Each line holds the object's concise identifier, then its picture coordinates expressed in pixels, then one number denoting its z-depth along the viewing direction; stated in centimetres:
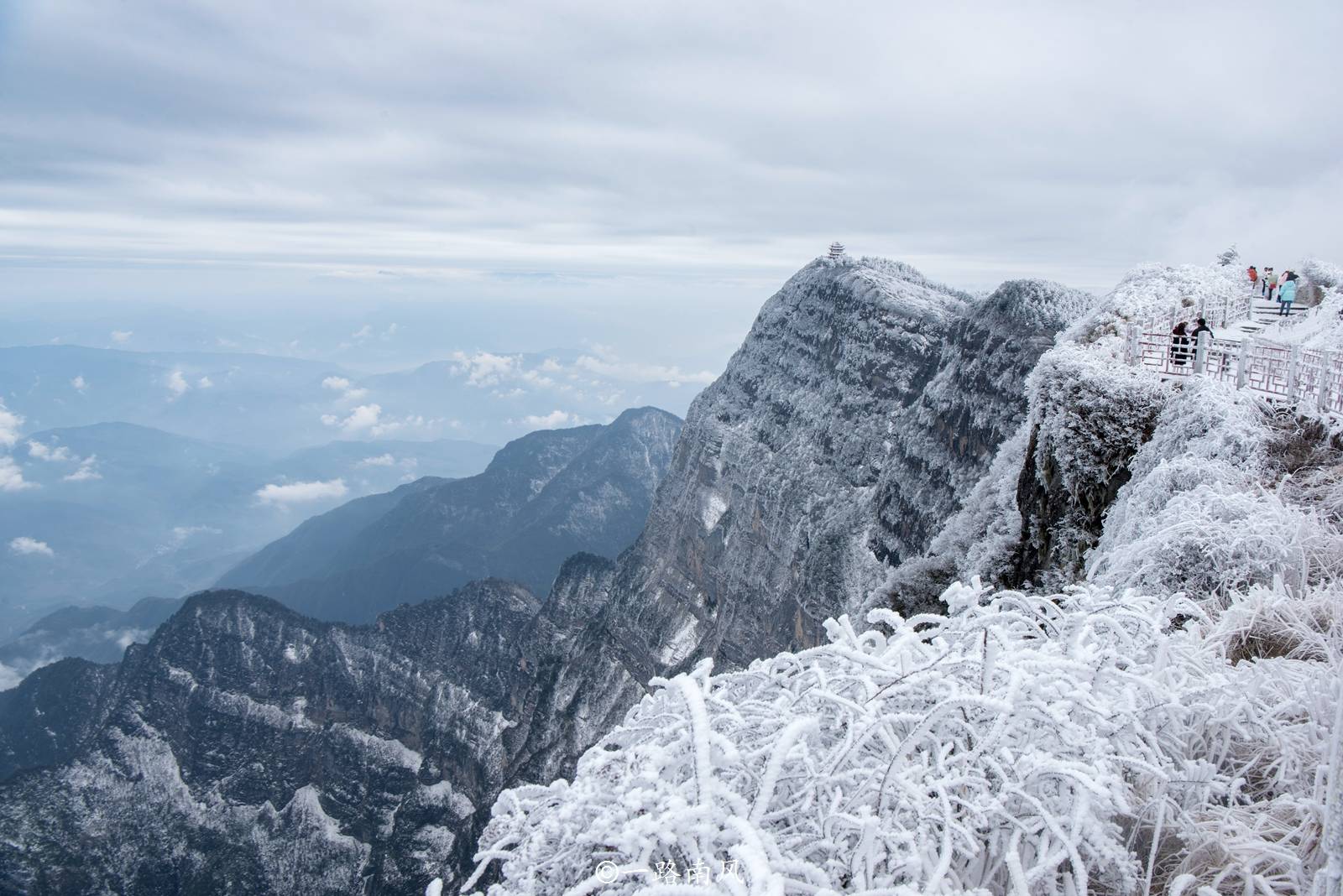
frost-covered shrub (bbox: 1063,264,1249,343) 2014
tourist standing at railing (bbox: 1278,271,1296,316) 2217
